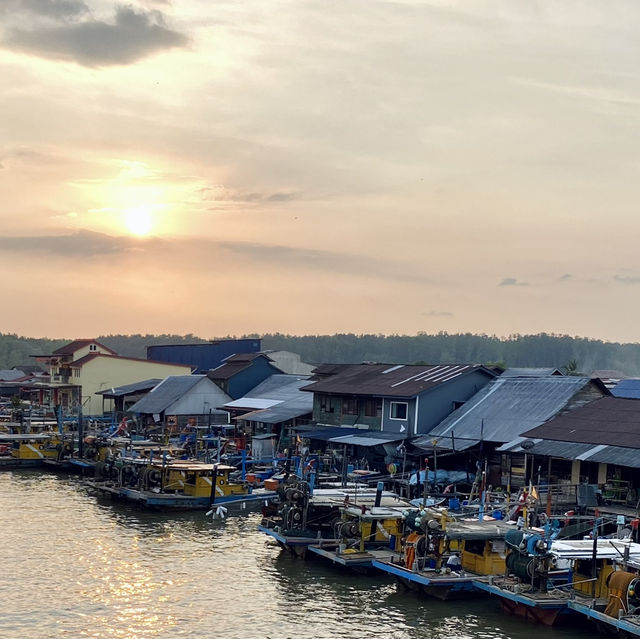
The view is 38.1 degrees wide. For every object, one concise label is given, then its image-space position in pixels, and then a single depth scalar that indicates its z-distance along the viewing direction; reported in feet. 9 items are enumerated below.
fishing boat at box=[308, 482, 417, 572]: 112.57
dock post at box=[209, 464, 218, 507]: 158.81
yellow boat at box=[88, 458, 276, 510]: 158.61
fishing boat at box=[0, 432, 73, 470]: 217.36
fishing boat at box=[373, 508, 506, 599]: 100.99
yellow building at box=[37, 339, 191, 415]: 328.08
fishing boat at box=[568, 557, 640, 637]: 84.28
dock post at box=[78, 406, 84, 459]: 211.61
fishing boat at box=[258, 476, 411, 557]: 119.85
